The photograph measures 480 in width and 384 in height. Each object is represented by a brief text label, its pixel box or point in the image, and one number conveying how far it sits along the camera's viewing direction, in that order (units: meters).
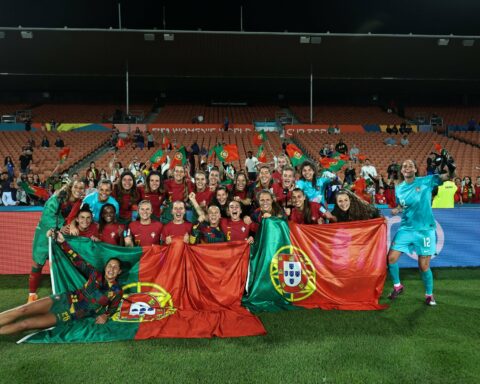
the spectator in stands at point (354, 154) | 17.26
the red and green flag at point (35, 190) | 7.69
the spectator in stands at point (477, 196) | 11.71
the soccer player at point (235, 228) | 5.33
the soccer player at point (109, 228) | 5.29
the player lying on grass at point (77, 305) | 4.20
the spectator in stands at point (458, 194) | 11.10
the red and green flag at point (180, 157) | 8.78
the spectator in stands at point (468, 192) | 11.67
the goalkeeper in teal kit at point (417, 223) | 5.18
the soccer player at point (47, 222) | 5.38
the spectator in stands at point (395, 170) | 6.52
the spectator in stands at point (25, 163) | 16.12
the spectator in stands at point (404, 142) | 21.84
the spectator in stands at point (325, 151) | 16.37
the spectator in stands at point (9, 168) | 13.78
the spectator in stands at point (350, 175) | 13.77
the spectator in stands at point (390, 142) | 22.15
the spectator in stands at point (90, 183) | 8.84
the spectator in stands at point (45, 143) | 20.30
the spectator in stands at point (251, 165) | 12.59
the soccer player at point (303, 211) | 5.47
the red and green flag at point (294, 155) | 9.51
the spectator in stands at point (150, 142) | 20.73
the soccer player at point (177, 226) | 5.19
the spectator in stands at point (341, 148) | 13.85
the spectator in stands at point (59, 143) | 19.98
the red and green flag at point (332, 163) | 9.13
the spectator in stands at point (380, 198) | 10.95
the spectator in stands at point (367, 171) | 12.69
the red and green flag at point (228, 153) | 9.69
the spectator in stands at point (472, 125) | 25.82
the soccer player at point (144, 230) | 5.16
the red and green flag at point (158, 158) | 9.56
